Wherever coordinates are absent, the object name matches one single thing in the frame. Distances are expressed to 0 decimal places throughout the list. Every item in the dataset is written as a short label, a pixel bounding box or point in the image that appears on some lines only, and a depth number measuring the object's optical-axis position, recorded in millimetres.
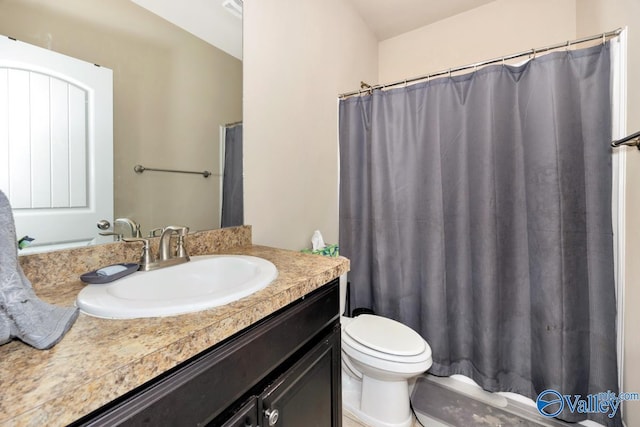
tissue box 1616
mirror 763
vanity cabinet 436
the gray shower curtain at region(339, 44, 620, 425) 1226
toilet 1180
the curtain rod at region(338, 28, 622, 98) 1164
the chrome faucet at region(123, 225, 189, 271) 836
